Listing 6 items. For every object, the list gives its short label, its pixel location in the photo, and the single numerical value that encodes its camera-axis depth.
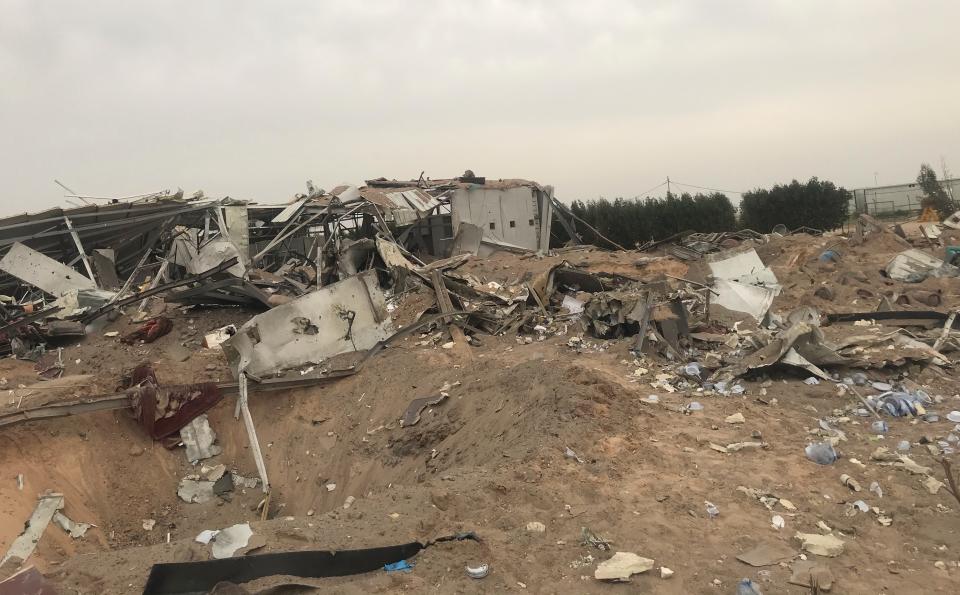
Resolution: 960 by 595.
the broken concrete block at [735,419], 4.96
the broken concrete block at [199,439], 6.81
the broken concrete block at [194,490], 6.47
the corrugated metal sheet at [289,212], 13.07
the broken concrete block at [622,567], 3.00
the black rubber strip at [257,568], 3.01
